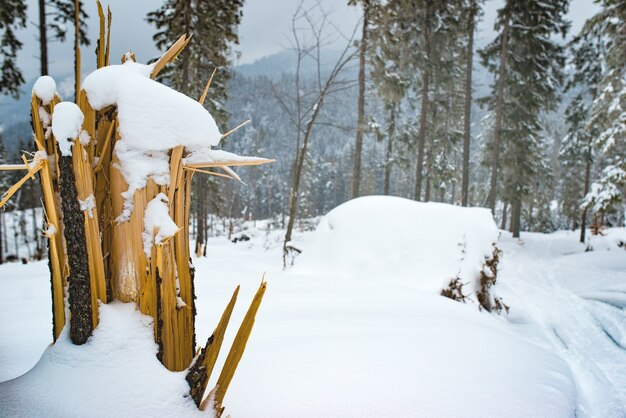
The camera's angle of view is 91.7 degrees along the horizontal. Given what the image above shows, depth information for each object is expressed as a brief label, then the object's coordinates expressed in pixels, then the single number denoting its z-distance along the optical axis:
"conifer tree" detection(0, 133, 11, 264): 20.32
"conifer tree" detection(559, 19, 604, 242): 14.62
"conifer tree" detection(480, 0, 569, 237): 14.31
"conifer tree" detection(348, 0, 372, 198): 10.76
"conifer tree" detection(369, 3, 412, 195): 10.97
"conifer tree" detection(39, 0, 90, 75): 7.29
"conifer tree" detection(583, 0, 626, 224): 8.10
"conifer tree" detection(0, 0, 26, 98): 7.62
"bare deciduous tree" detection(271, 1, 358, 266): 8.80
